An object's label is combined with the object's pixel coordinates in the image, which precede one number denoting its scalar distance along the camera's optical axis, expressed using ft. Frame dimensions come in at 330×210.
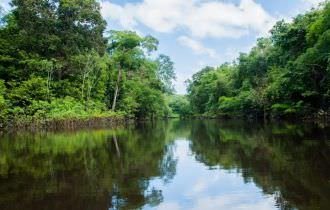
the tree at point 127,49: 152.05
